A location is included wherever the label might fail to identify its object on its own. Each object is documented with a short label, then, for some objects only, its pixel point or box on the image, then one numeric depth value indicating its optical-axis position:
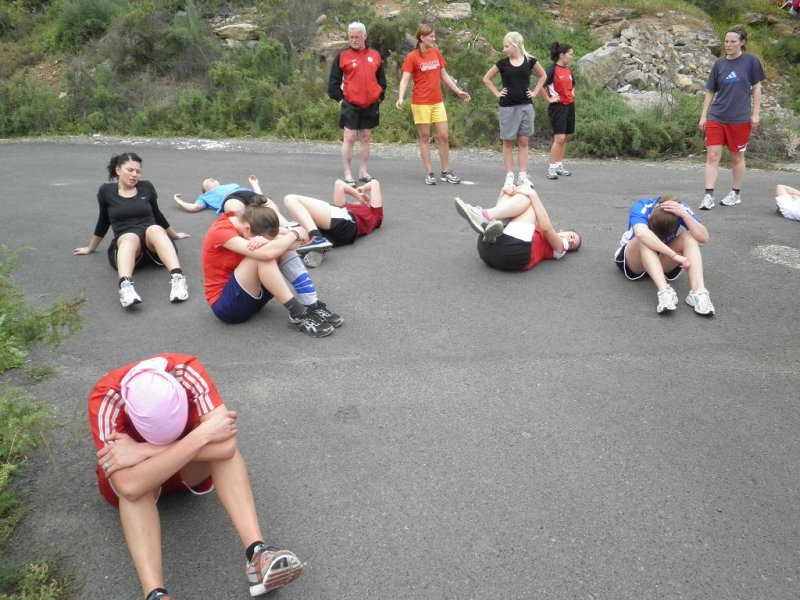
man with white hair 9.26
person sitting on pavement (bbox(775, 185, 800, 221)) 7.84
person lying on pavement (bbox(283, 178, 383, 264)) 6.90
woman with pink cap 3.00
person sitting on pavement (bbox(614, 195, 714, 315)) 5.70
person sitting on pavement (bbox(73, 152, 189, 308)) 6.55
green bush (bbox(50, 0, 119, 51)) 20.89
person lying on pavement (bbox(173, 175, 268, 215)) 8.85
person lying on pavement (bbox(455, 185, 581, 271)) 6.30
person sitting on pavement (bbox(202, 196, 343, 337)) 5.25
